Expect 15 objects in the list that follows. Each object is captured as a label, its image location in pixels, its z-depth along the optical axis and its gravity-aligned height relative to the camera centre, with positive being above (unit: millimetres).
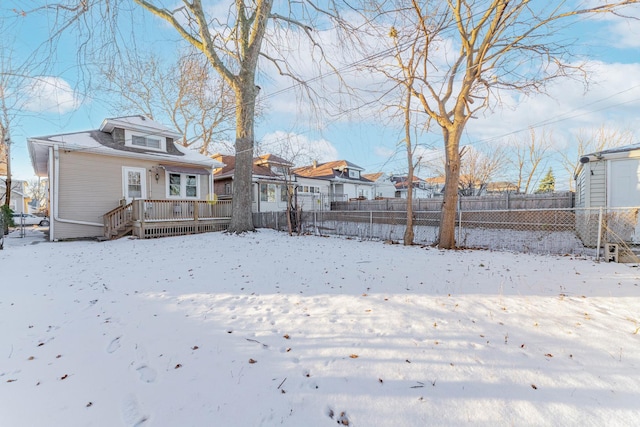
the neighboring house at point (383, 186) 36316 +2726
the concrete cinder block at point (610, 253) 6203 -977
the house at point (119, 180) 10977 +1155
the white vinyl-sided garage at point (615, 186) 8008 +670
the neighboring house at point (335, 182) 25522 +2490
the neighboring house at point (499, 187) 30633 +2410
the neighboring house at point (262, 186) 19891 +1514
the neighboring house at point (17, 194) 26586 +1354
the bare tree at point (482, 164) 25500 +3882
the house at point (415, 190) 38597 +2520
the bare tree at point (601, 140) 19922 +4922
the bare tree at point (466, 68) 7707 +4048
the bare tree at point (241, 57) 10422 +5897
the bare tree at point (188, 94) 11922 +6321
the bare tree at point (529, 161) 24484 +3969
